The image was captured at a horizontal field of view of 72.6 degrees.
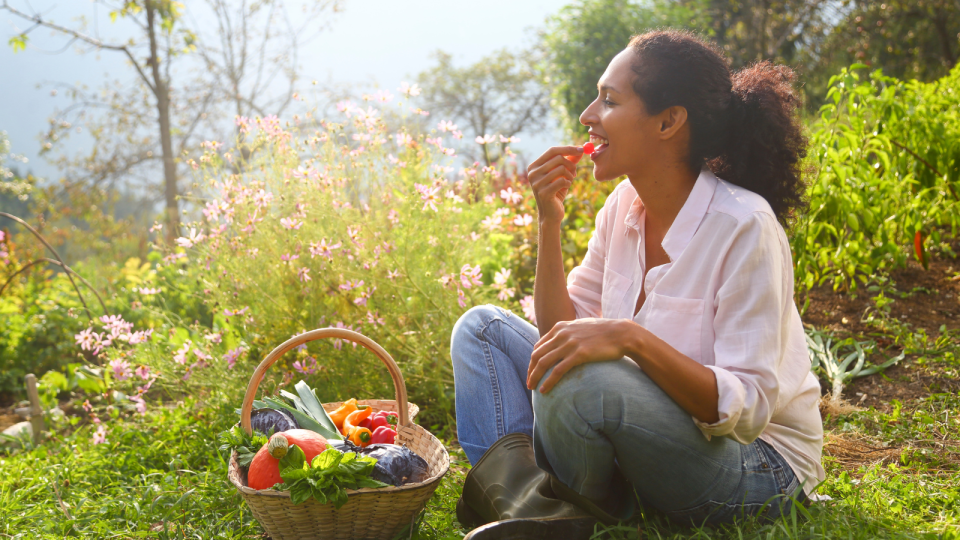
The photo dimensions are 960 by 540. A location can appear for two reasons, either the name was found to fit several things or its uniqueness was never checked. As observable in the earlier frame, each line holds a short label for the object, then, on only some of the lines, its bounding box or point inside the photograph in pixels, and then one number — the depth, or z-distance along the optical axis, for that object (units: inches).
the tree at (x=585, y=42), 318.3
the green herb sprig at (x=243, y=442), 64.8
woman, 49.0
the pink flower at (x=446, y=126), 96.0
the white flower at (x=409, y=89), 100.6
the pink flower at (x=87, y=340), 98.7
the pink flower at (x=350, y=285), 93.3
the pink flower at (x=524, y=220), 101.4
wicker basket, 58.2
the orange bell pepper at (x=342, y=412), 77.1
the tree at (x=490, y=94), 556.4
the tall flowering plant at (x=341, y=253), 97.5
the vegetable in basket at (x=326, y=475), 56.5
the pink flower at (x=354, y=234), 93.7
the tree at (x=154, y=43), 211.5
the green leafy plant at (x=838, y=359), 94.0
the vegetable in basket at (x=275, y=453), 59.4
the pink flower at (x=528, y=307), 98.9
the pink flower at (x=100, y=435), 98.6
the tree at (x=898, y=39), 281.3
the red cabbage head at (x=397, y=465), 61.3
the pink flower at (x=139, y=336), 94.6
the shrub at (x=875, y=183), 102.8
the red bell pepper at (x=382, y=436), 71.4
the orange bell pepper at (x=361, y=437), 70.2
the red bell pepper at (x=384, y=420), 76.2
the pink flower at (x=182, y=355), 97.7
